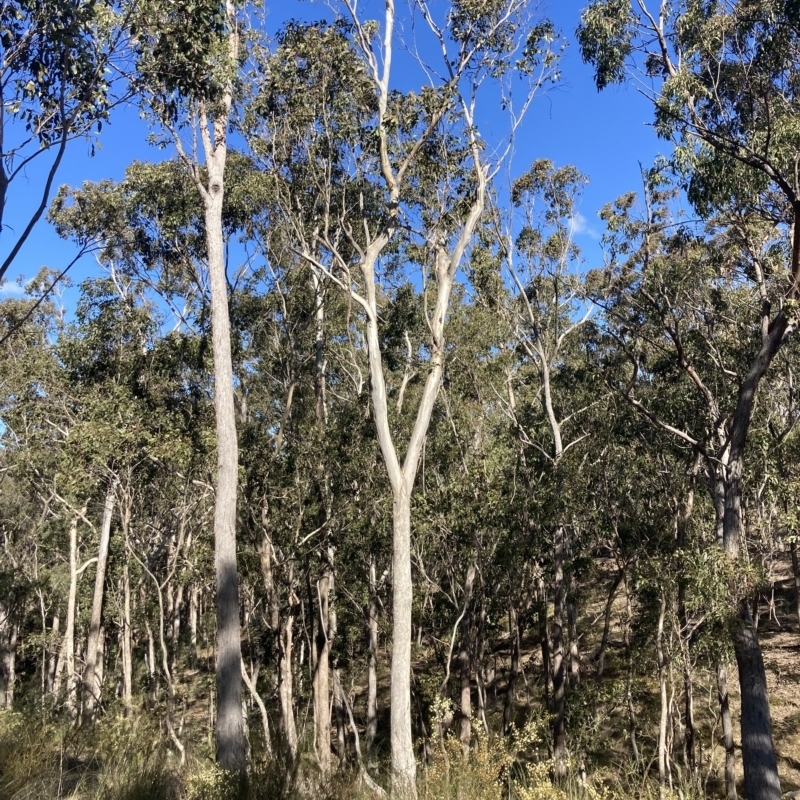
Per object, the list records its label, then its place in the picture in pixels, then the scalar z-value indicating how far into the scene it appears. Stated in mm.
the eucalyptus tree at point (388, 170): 9641
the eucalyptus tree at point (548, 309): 14422
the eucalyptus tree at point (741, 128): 8133
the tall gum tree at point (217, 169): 6734
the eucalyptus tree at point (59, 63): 5055
